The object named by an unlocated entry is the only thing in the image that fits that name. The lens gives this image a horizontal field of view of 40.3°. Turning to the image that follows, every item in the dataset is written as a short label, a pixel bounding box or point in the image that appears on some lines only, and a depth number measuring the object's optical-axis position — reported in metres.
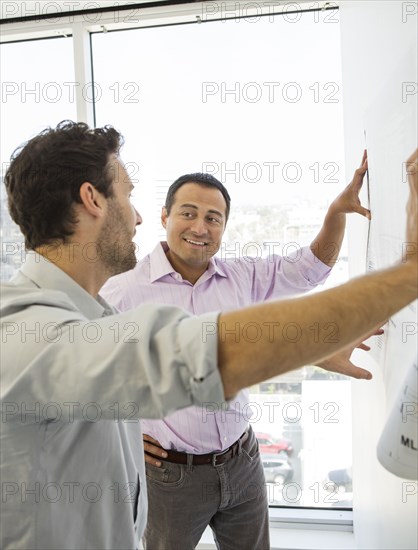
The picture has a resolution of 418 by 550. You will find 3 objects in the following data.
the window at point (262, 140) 2.45
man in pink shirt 1.83
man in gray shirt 0.76
